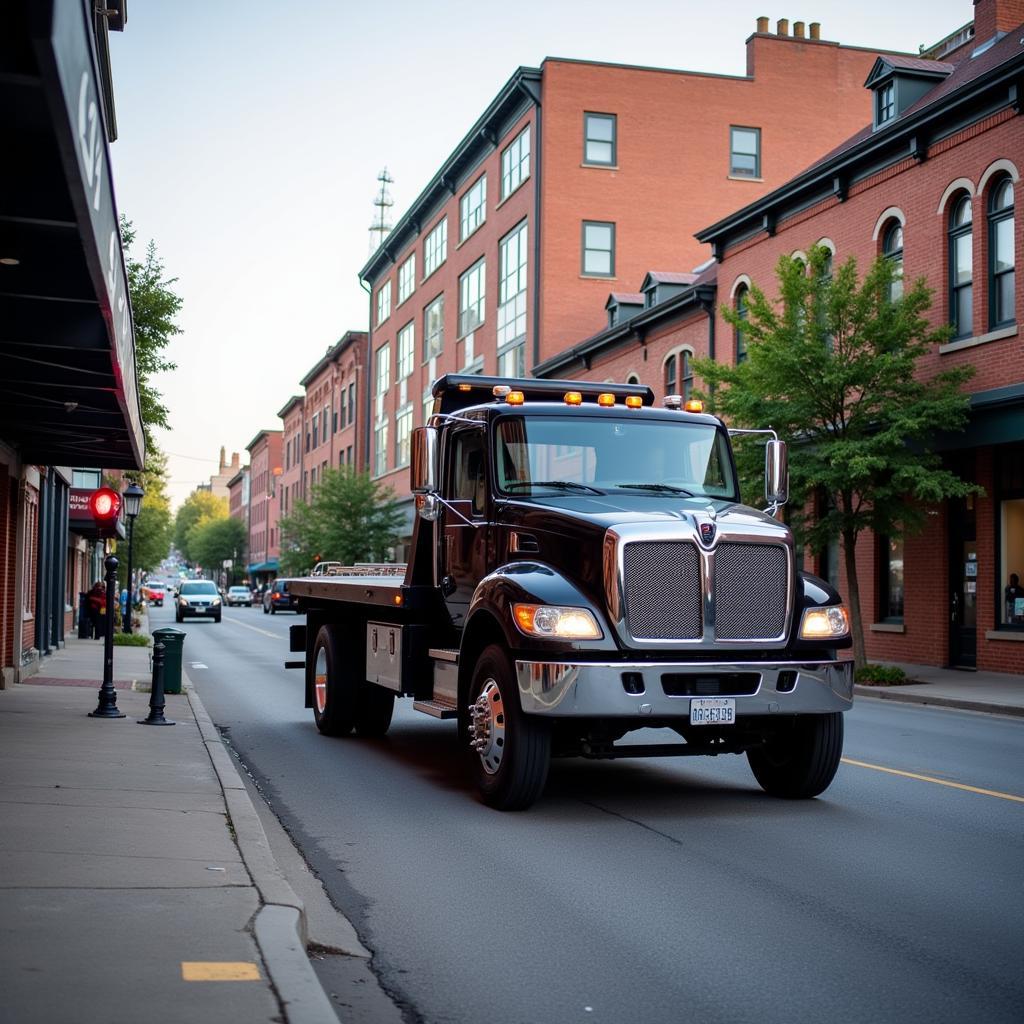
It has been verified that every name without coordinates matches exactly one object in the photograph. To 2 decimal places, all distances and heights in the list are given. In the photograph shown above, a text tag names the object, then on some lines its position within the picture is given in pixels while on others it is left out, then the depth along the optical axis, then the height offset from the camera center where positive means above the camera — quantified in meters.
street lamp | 27.38 +1.66
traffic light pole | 14.18 -1.12
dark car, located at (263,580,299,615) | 63.08 -0.92
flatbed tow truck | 8.38 -0.11
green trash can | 17.58 -1.10
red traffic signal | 15.03 +0.85
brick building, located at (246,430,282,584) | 109.69 +6.88
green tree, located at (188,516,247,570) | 137.00 +3.98
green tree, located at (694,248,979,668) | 21.66 +3.35
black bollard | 13.66 -1.24
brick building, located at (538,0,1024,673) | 22.20 +6.01
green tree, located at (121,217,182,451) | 30.61 +6.28
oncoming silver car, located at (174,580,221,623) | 53.28 -0.87
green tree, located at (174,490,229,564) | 183.00 +10.09
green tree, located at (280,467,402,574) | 56.84 +2.70
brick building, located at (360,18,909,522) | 45.25 +15.14
